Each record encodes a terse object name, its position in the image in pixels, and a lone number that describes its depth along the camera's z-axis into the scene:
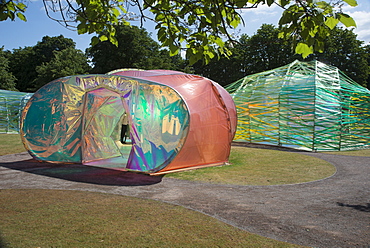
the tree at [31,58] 49.38
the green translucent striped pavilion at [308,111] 16.80
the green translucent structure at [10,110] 26.58
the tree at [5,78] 38.25
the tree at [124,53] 36.72
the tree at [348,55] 39.44
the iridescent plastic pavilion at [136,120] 8.88
